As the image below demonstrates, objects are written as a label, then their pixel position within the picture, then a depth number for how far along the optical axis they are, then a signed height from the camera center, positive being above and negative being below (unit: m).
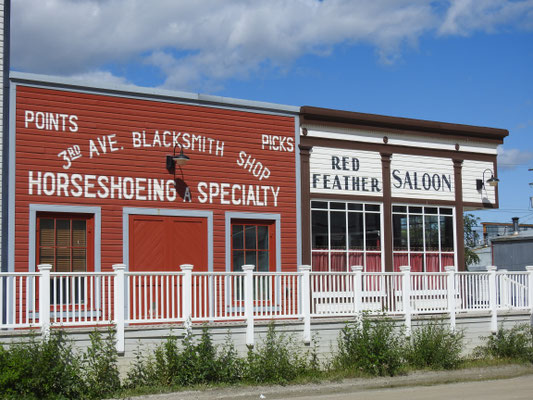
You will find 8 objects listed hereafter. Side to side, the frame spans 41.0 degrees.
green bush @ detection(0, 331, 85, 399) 11.05 -1.66
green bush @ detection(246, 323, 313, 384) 13.16 -1.87
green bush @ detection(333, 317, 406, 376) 14.17 -1.79
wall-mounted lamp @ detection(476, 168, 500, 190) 20.67 +2.20
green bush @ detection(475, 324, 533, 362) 16.47 -2.05
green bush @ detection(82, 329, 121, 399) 11.89 -1.76
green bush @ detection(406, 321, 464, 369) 14.99 -1.93
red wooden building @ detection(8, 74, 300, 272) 14.51 +1.84
